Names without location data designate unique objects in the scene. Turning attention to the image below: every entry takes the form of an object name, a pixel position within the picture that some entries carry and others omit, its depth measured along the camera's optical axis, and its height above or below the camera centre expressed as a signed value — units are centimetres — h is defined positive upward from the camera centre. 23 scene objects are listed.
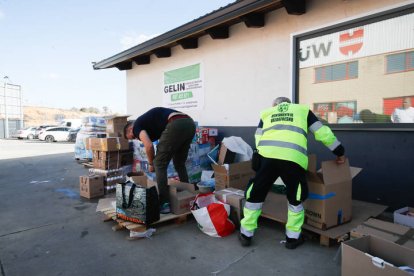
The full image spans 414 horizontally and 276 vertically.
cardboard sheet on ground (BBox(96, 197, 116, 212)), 385 -110
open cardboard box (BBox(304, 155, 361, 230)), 285 -72
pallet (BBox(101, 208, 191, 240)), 317 -114
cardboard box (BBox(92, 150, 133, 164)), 555 -56
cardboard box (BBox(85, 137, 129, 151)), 548 -32
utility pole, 2989 +76
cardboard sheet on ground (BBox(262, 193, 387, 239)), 288 -103
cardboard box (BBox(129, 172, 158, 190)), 398 -77
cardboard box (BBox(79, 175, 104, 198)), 496 -106
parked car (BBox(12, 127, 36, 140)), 2622 -47
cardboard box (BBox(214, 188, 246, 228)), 337 -94
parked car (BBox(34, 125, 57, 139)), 2527 -10
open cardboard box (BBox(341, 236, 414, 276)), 178 -91
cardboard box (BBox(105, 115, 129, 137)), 604 +6
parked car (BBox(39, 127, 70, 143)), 2348 -52
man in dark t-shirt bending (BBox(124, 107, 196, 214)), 364 -9
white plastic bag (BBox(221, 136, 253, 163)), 478 -36
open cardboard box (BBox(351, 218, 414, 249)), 235 -95
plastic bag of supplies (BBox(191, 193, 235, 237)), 314 -105
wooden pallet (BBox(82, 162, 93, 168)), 780 -104
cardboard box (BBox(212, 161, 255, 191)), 412 -73
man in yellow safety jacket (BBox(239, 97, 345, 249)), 270 -32
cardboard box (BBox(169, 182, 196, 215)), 359 -96
